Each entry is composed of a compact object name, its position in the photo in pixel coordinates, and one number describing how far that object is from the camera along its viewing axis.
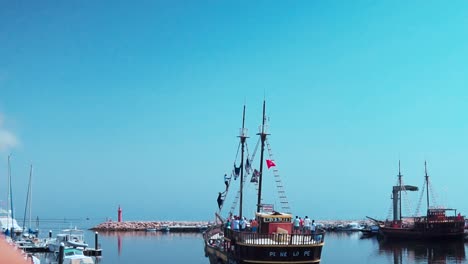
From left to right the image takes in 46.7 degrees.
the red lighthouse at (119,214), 103.97
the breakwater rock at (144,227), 95.69
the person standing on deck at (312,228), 31.17
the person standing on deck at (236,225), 32.12
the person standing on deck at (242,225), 32.56
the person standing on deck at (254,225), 32.59
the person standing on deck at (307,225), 31.41
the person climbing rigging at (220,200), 48.54
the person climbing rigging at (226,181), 48.82
